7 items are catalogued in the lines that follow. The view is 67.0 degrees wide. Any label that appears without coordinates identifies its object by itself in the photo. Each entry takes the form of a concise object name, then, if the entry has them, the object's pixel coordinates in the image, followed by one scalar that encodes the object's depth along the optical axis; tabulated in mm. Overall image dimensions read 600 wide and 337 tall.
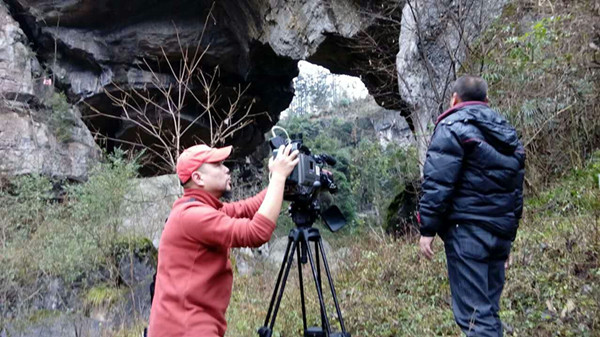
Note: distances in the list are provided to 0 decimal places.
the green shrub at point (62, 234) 4730
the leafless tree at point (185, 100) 12367
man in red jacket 1579
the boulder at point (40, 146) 10099
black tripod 2191
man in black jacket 2049
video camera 1904
